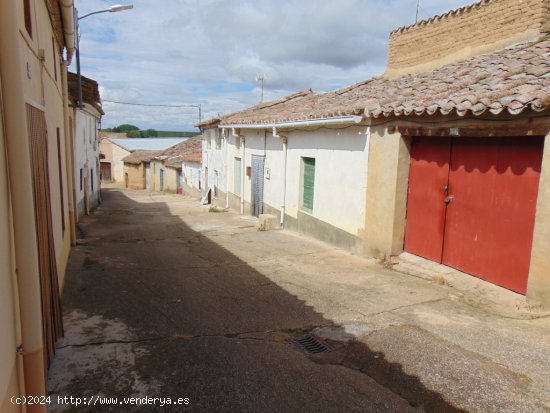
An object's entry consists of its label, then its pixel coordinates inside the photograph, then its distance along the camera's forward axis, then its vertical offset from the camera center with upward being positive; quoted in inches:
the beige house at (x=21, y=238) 98.3 -23.5
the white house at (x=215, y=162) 769.7 -21.4
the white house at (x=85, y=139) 598.5 +12.9
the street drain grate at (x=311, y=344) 179.6 -79.9
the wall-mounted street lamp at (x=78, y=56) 533.3 +112.3
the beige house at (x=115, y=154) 1881.2 -26.0
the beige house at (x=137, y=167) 1619.1 -71.0
